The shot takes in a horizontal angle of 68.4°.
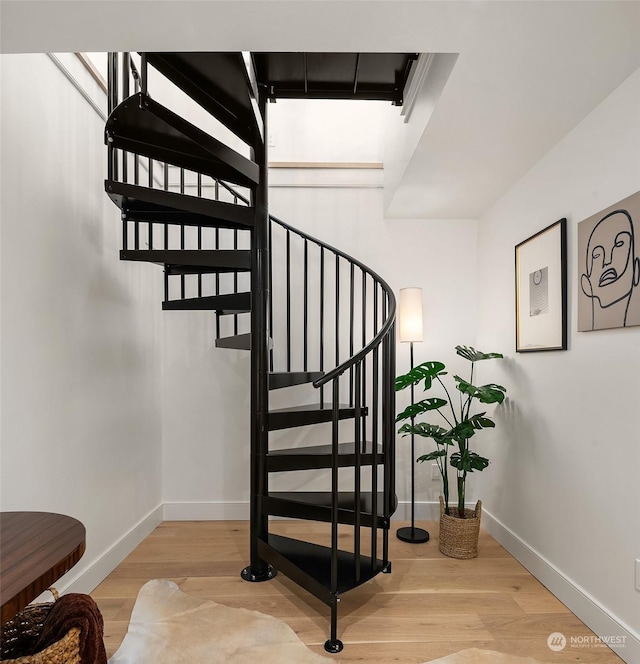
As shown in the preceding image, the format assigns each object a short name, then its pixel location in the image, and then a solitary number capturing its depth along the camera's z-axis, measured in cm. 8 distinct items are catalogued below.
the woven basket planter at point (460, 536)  291
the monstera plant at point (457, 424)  297
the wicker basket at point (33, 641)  133
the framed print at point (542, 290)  246
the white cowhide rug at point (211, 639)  188
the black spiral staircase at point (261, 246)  213
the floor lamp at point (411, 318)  339
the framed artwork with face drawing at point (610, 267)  192
